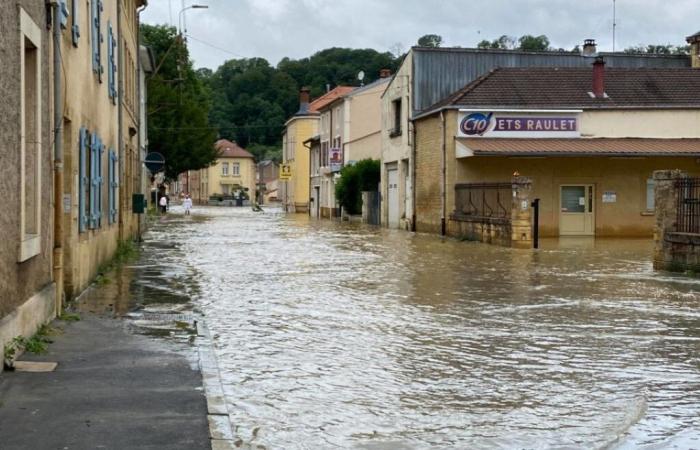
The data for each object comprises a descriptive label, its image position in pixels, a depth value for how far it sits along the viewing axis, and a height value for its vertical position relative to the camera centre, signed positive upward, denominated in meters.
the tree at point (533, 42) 79.19 +13.37
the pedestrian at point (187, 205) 69.88 -0.30
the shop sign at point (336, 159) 59.75 +2.57
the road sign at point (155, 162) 30.31 +1.23
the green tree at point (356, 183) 50.00 +0.97
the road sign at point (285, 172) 77.44 +2.30
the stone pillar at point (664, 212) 19.38 -0.22
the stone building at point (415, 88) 39.25 +4.67
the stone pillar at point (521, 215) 27.25 -0.40
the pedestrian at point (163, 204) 69.56 -0.23
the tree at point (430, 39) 90.51 +15.44
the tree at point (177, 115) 65.25 +5.99
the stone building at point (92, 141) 12.54 +0.97
